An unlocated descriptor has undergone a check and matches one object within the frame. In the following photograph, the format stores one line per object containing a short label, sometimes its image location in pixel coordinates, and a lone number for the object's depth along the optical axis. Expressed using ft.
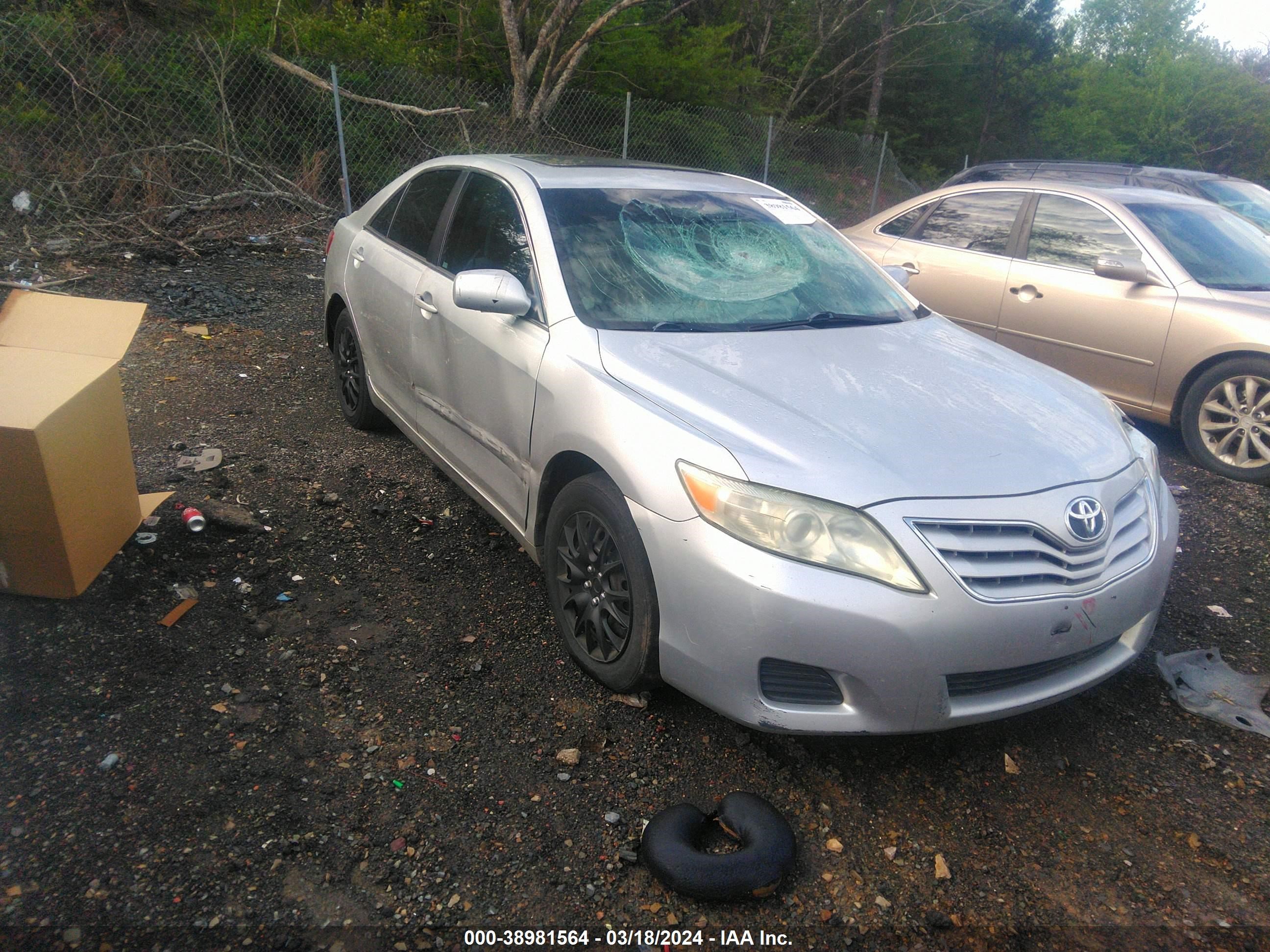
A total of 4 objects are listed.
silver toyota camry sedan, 7.51
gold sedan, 16.84
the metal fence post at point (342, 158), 31.19
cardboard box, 9.27
